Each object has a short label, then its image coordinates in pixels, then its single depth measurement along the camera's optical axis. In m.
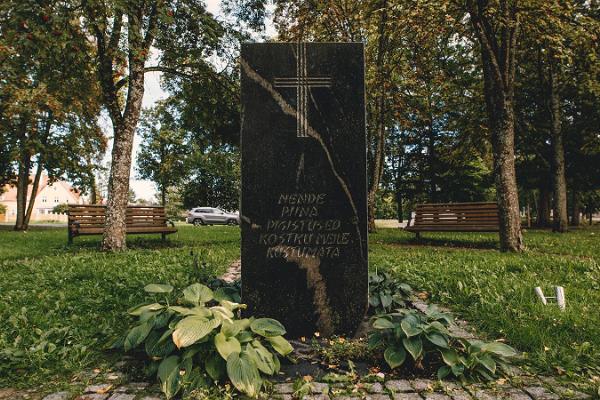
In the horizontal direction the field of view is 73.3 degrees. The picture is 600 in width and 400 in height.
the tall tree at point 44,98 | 6.88
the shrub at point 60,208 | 46.44
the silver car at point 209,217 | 36.38
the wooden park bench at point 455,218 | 10.94
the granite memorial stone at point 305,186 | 3.80
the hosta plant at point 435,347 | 2.80
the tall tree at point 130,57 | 8.87
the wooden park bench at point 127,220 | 10.72
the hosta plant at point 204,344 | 2.55
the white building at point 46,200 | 79.31
